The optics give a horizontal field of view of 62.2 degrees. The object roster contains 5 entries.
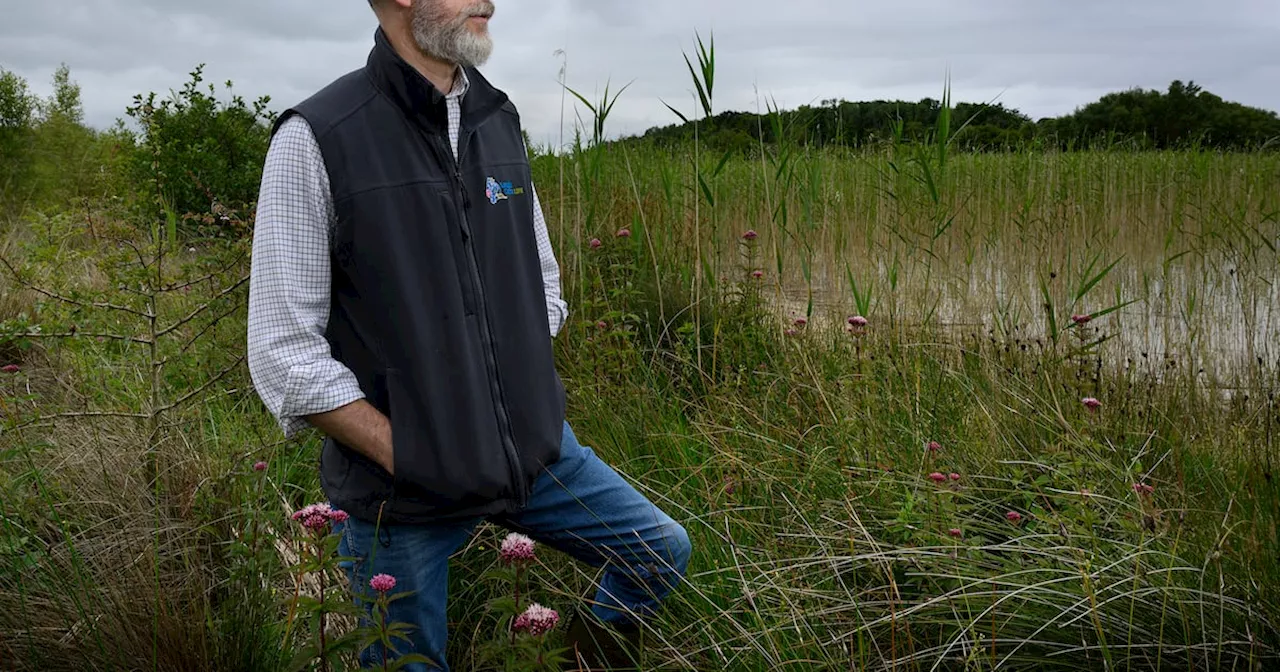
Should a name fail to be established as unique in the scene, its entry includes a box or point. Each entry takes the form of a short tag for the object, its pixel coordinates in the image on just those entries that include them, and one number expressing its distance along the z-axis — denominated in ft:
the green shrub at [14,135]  40.81
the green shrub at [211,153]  25.88
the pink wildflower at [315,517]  6.18
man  6.73
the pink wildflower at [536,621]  6.42
